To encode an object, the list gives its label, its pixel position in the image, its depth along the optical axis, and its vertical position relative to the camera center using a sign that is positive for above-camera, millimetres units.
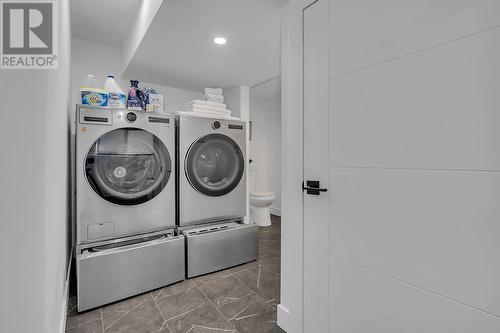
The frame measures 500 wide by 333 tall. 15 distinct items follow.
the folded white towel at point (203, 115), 2385 +520
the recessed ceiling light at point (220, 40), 2044 +1074
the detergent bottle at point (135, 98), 2178 +612
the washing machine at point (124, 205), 1781 -327
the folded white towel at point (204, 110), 2547 +593
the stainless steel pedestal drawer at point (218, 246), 2186 -779
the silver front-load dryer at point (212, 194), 2260 -292
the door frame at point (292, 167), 1382 -11
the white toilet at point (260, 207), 3680 -659
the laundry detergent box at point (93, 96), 1932 +552
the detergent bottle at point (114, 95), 2023 +592
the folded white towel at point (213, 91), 2812 +872
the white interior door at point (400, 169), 758 -14
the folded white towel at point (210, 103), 2567 +672
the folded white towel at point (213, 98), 2793 +784
